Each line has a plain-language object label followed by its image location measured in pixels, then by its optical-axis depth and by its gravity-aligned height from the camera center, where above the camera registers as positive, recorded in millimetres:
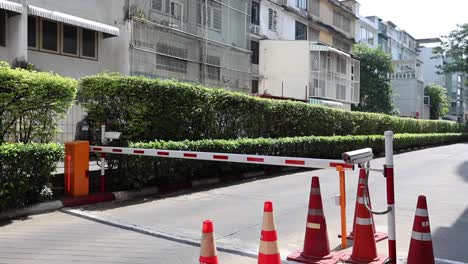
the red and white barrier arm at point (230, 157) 6343 -348
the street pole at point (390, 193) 5031 -567
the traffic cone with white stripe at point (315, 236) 5648 -1129
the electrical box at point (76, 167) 9398 -629
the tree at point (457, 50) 58656 +10254
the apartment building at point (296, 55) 35312 +6016
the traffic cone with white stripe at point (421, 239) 4816 -989
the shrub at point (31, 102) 8578 +543
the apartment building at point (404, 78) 71188 +8571
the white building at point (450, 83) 102625 +11210
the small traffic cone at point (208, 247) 4414 -986
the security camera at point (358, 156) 5434 -230
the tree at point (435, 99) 80188 +6079
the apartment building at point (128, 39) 16078 +3782
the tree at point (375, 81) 50438 +5567
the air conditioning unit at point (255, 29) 33225 +7010
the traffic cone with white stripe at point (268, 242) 4801 -1022
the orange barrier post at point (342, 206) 6047 -864
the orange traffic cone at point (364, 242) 5531 -1168
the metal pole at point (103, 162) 10051 -569
